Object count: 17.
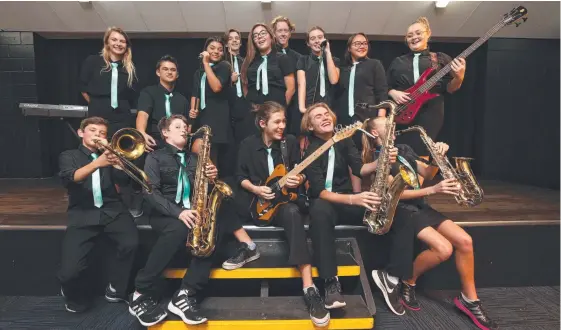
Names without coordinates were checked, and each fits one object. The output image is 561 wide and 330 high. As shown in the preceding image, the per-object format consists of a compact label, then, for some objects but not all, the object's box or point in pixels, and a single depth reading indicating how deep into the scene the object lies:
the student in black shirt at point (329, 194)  2.36
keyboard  4.86
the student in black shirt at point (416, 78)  2.99
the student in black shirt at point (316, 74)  3.13
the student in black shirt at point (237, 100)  3.29
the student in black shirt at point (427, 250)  2.46
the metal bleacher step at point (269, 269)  2.44
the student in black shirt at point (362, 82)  3.08
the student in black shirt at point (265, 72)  3.13
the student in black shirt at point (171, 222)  2.24
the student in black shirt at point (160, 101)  3.04
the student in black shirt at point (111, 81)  3.01
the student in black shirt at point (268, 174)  2.38
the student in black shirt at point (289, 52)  3.20
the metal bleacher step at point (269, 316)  2.19
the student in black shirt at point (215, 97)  3.21
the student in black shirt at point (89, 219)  2.43
